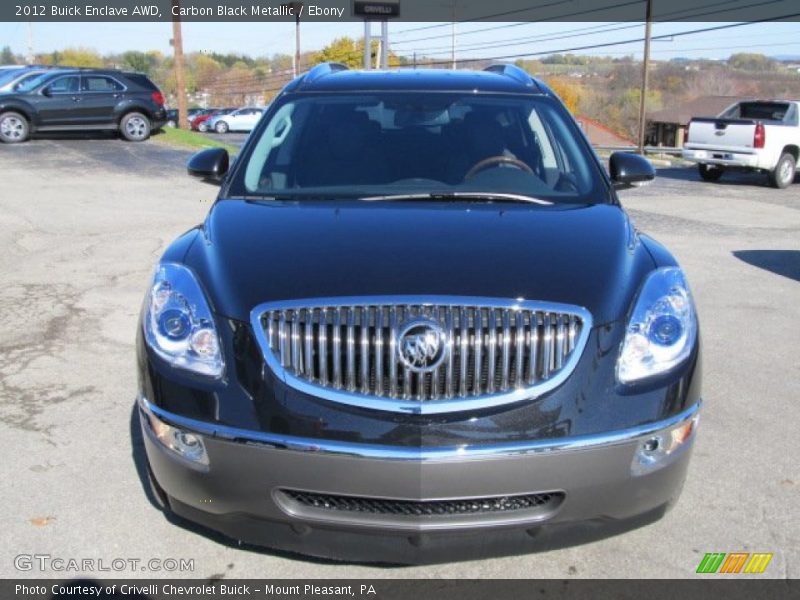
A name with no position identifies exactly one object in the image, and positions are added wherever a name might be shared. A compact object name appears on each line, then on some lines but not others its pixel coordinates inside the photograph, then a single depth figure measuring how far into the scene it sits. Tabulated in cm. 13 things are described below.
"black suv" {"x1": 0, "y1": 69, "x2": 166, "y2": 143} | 1994
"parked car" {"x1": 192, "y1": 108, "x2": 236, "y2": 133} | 4953
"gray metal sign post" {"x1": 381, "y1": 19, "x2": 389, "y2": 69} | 2475
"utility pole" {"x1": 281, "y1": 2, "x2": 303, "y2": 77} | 4869
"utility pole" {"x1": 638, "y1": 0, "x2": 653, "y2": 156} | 2953
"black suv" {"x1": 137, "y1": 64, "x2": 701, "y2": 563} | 262
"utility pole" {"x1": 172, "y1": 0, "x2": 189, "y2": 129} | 2720
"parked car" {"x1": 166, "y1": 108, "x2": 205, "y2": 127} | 2652
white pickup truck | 1662
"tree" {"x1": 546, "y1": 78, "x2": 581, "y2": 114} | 9456
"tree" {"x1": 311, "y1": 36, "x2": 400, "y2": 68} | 7912
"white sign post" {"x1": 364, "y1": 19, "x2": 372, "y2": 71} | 2320
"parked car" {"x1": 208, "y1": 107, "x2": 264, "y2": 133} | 4759
